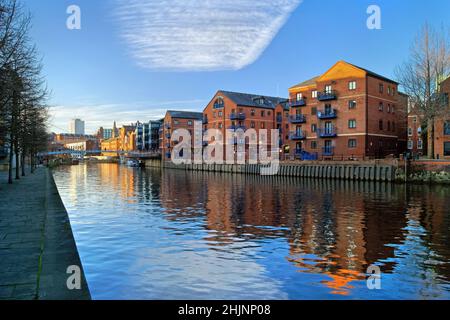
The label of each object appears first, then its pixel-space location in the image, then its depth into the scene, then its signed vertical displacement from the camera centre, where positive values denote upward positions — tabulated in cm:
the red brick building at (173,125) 10682 +913
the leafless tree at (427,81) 4684 +971
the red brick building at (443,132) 4675 +297
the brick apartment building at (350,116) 5331 +615
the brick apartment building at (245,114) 7950 +939
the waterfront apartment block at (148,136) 13595 +781
